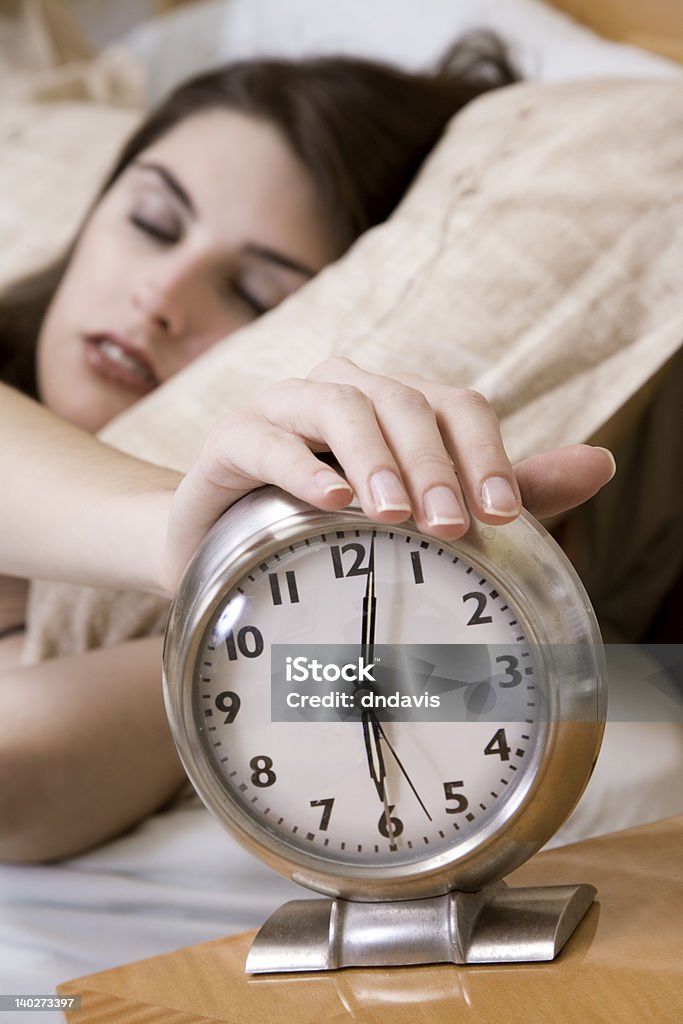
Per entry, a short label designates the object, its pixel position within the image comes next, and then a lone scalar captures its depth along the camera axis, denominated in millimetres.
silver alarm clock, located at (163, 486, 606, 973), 636
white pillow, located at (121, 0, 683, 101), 1373
